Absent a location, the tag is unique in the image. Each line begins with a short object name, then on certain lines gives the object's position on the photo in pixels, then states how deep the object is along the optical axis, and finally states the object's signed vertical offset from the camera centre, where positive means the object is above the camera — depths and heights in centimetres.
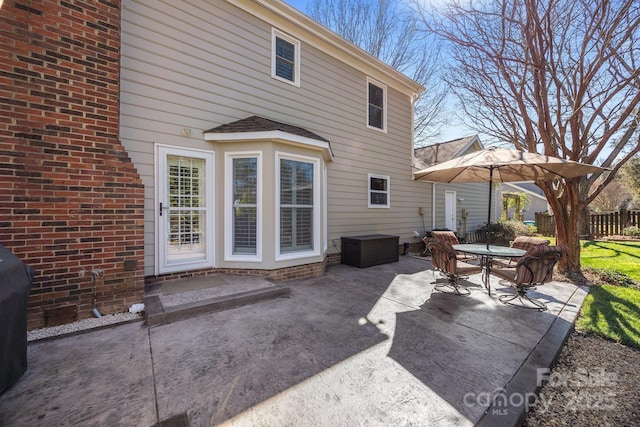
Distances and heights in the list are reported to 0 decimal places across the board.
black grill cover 191 -78
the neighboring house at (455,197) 1050 +68
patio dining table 441 -70
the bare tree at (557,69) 497 +303
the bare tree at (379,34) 1206 +836
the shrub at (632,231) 1136 -82
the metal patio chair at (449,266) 446 -94
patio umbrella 440 +85
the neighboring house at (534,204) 2720 +91
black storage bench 658 -98
